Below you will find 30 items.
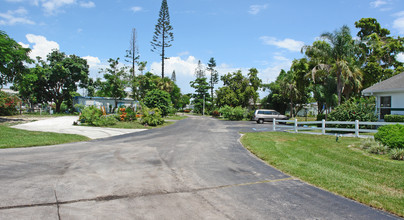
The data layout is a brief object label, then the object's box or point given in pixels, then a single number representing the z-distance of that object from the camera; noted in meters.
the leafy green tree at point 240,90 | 51.56
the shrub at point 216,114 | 57.29
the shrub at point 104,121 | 22.23
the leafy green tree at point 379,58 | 30.81
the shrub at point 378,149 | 9.52
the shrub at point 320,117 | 26.27
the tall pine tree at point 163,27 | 51.25
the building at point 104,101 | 41.69
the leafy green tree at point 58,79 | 39.88
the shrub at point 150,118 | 24.64
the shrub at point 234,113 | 41.31
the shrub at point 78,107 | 39.12
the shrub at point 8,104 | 30.83
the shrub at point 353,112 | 17.20
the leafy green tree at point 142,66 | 48.44
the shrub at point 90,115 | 22.44
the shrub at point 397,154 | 8.52
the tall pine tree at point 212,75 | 84.00
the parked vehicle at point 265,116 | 32.81
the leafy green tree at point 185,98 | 86.23
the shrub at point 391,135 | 9.34
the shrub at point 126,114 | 26.19
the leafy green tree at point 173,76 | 108.19
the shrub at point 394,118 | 17.04
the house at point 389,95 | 19.25
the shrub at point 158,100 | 32.75
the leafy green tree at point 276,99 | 44.50
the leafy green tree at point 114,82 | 41.53
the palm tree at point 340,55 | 23.58
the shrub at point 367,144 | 10.48
